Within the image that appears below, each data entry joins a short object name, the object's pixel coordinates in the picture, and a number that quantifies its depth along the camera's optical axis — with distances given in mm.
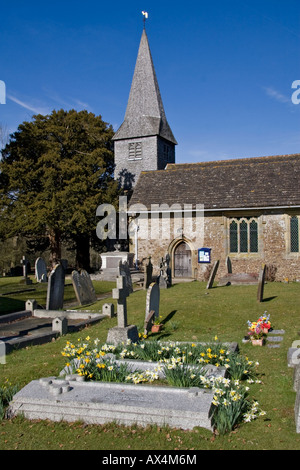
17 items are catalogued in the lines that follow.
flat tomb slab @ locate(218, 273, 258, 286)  19281
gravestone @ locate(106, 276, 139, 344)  8852
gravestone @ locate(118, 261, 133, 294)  18364
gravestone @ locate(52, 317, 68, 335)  10617
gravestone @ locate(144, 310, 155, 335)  10398
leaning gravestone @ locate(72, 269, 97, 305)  14964
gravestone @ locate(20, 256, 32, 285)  22419
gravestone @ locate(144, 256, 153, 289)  18230
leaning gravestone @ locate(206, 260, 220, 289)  18188
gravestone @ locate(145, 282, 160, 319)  11211
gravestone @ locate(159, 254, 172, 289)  18838
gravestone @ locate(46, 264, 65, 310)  13727
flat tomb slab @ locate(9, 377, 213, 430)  5371
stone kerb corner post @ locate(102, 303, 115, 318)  12680
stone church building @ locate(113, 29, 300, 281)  23047
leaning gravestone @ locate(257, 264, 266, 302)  13578
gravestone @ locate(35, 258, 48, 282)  23766
